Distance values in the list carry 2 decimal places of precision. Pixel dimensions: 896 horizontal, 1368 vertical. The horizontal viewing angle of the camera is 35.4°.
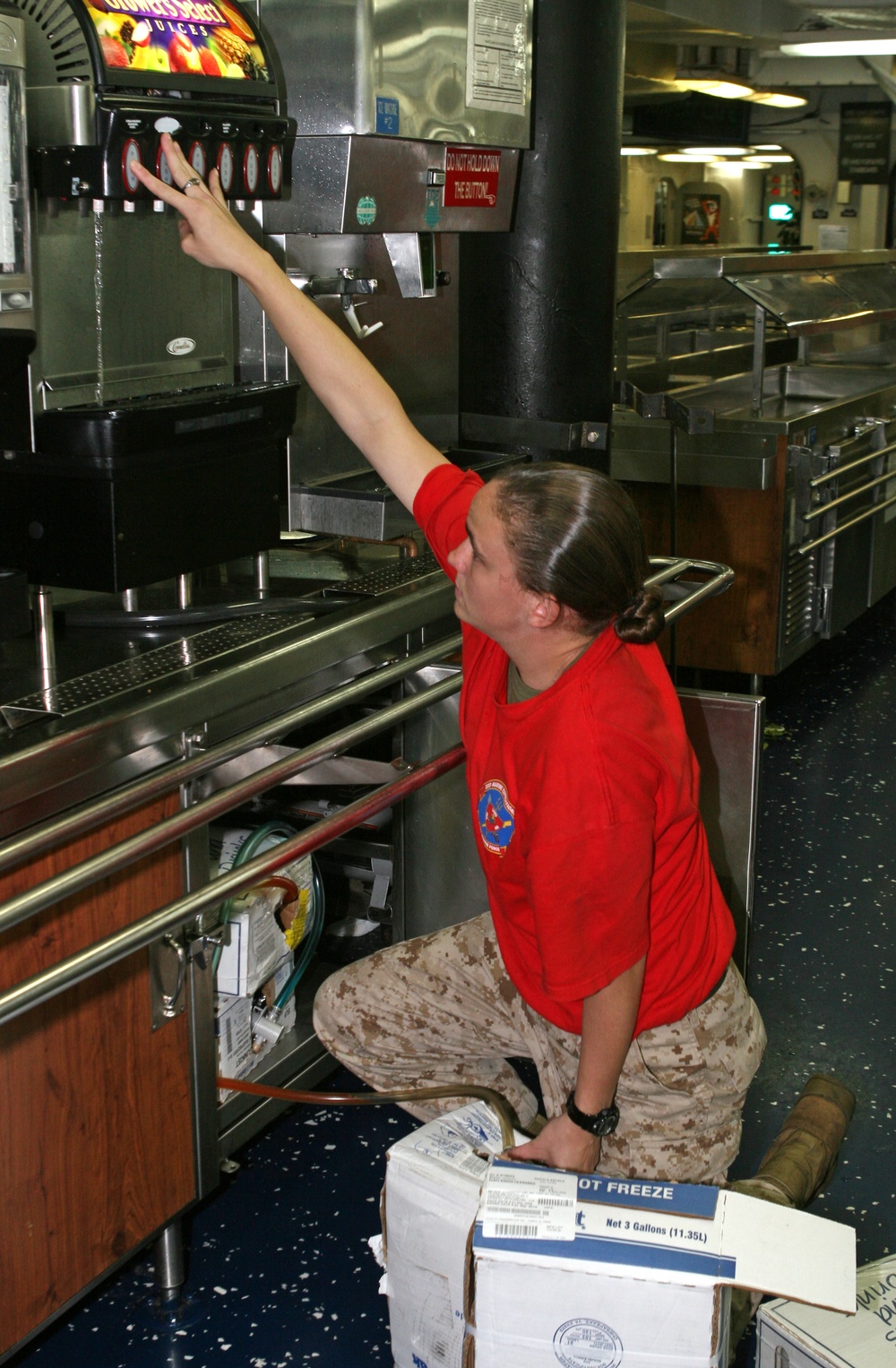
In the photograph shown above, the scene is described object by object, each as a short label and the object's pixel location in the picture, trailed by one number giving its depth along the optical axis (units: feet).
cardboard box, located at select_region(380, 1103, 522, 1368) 5.00
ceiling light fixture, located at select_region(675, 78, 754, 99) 18.50
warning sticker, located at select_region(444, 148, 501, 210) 8.52
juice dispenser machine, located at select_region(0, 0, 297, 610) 5.77
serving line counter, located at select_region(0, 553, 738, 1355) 5.03
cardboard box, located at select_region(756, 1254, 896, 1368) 5.13
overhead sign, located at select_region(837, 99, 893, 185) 29.96
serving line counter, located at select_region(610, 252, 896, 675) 13.83
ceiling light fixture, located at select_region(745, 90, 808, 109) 23.48
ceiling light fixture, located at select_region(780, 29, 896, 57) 18.80
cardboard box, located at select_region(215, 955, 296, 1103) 6.68
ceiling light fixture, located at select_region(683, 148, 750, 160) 23.93
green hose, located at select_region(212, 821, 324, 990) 6.81
